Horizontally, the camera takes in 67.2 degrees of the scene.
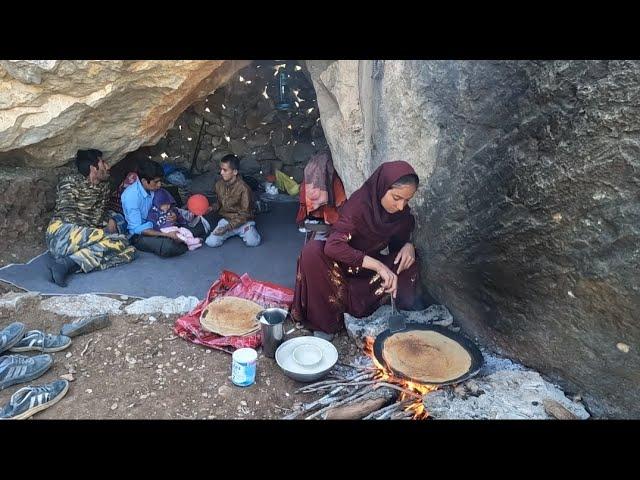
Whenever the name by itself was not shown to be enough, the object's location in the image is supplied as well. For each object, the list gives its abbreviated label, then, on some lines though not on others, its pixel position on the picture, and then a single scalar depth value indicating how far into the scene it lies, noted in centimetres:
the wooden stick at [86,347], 328
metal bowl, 301
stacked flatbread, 352
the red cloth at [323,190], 521
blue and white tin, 298
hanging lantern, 705
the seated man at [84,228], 446
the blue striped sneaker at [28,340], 318
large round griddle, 275
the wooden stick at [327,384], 297
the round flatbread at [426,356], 279
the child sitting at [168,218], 515
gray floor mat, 424
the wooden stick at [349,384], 289
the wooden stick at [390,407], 264
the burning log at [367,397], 265
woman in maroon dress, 324
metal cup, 326
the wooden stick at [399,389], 273
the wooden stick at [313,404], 273
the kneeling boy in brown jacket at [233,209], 527
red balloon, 561
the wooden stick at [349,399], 269
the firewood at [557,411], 249
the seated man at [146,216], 493
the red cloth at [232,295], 343
